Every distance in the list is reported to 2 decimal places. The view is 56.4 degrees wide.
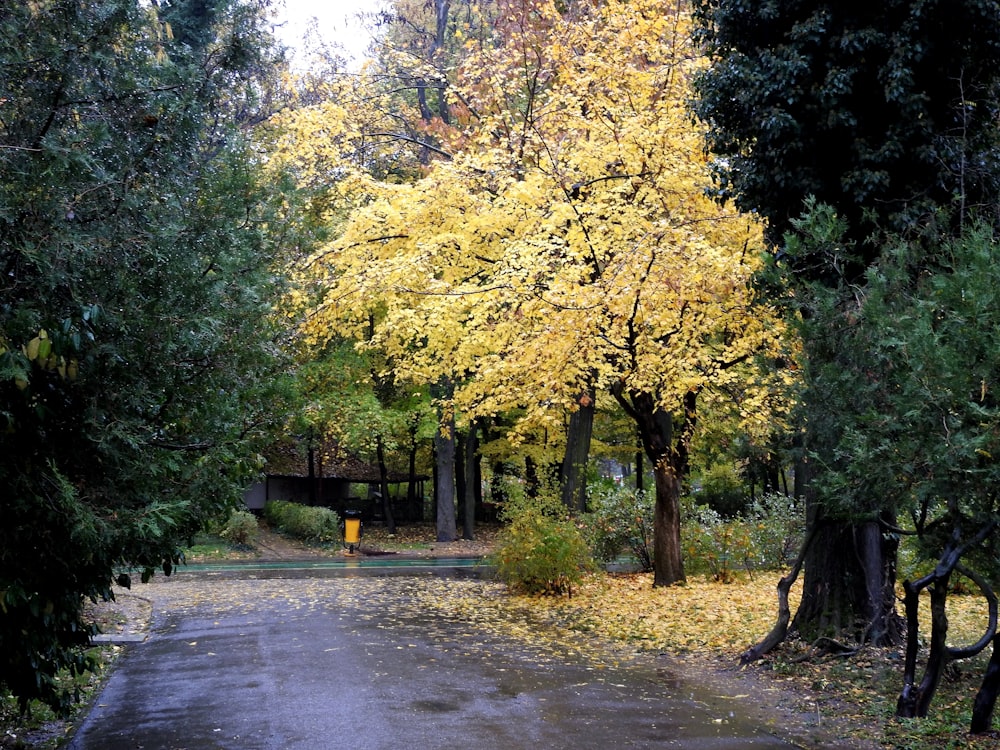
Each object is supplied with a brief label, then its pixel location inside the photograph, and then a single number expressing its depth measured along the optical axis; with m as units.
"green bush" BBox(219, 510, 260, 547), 26.53
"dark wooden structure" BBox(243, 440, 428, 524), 35.25
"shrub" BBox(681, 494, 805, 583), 17.91
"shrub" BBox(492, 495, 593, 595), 15.58
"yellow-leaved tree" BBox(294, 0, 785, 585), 12.93
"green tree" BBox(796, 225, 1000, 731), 5.74
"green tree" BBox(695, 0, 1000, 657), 8.93
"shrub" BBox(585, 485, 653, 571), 19.52
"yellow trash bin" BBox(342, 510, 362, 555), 27.03
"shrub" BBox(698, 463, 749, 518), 35.59
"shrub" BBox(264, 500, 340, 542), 28.56
